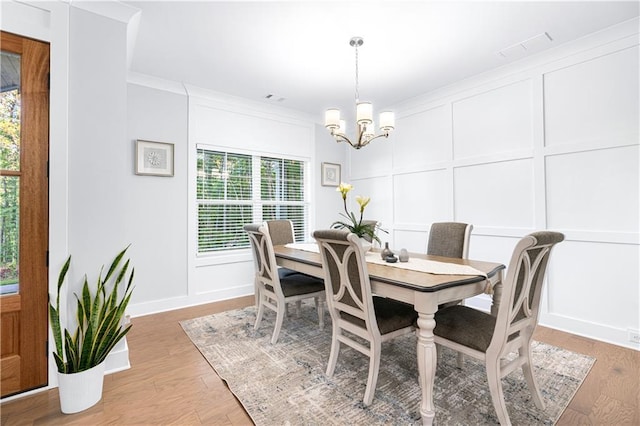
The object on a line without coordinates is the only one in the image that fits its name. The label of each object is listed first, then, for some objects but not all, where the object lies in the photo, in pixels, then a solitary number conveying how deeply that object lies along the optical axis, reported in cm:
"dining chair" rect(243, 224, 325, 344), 256
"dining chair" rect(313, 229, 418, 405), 172
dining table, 155
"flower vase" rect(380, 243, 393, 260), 230
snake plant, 171
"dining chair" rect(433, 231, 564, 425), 144
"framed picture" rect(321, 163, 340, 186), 493
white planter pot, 169
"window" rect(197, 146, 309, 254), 385
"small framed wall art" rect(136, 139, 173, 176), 329
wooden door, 180
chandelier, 250
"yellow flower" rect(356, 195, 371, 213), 251
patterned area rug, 164
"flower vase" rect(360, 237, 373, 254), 255
